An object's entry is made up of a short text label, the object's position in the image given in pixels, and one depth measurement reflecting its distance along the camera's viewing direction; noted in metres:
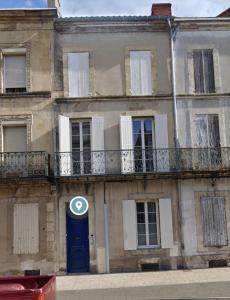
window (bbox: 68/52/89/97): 17.20
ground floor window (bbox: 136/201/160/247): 16.50
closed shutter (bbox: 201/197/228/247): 16.47
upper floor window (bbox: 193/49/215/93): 17.56
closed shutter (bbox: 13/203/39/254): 16.02
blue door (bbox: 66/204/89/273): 16.23
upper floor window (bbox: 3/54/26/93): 17.19
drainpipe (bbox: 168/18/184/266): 16.47
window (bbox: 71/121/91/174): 16.59
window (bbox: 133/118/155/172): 16.78
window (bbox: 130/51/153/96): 17.34
